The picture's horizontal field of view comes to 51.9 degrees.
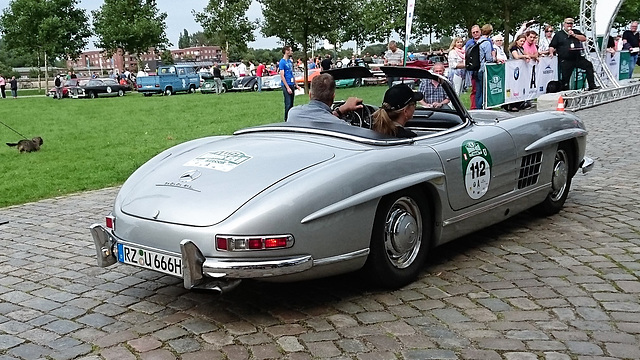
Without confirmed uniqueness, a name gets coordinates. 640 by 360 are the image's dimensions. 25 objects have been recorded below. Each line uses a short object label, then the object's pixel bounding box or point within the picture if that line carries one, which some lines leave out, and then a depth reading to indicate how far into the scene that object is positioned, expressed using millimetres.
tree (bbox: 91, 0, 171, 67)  49500
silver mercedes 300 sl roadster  3410
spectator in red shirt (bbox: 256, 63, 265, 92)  32453
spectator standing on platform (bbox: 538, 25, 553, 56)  17872
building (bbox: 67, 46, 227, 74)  177738
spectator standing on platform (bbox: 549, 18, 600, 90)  14891
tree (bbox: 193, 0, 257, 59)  53500
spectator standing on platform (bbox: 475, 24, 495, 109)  13391
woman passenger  4504
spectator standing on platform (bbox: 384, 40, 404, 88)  17812
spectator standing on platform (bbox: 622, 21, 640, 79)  20156
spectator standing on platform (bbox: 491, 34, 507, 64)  13961
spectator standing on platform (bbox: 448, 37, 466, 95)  14242
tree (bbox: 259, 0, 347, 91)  29297
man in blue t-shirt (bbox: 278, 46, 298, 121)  13688
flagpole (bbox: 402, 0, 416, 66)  14398
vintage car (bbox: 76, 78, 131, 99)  35781
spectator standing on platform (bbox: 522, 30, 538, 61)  14555
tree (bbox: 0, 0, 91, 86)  46906
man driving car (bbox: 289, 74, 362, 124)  4778
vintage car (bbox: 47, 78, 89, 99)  36000
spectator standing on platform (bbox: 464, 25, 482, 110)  13578
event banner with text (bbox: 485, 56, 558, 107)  13625
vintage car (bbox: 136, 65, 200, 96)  35156
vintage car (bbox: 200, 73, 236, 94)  34500
